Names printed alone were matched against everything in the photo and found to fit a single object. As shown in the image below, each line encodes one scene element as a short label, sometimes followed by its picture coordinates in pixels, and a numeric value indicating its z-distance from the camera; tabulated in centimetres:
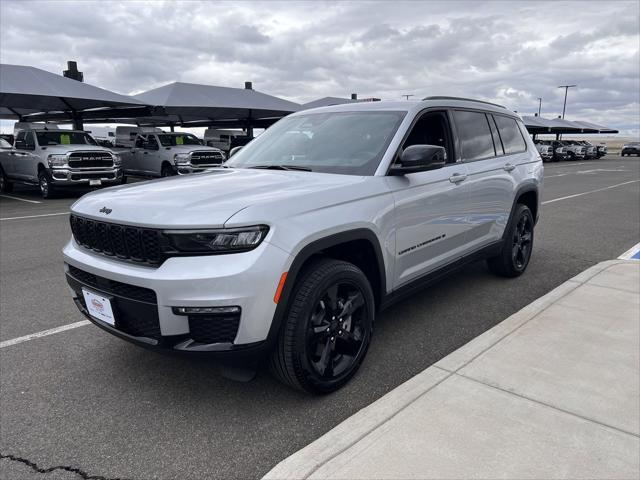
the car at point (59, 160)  1369
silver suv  245
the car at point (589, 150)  4406
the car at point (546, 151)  3956
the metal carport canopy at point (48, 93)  1730
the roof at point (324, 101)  2557
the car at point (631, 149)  5797
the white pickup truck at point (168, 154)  1675
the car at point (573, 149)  4269
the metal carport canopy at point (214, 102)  2216
